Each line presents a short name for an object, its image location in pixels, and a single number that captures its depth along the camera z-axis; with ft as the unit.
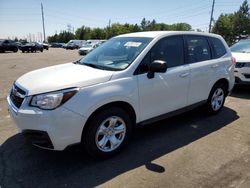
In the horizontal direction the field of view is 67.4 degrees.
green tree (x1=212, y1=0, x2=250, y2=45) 170.29
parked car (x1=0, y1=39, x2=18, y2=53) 78.12
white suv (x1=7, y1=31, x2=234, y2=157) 7.65
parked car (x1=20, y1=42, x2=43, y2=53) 83.35
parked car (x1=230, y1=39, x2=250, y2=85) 17.83
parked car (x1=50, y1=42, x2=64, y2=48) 173.94
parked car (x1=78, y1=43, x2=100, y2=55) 69.58
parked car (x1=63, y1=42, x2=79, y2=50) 125.17
